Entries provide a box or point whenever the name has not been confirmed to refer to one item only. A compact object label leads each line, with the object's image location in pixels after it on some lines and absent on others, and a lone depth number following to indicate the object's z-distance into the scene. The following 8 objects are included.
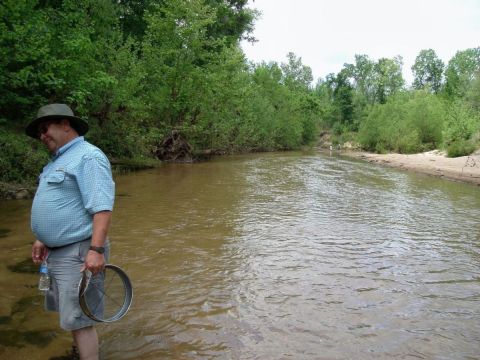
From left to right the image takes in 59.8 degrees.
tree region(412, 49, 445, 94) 88.19
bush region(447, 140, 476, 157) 32.38
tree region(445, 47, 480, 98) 76.49
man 2.90
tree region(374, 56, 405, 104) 78.25
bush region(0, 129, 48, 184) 10.94
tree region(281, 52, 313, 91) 62.25
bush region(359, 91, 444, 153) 46.69
